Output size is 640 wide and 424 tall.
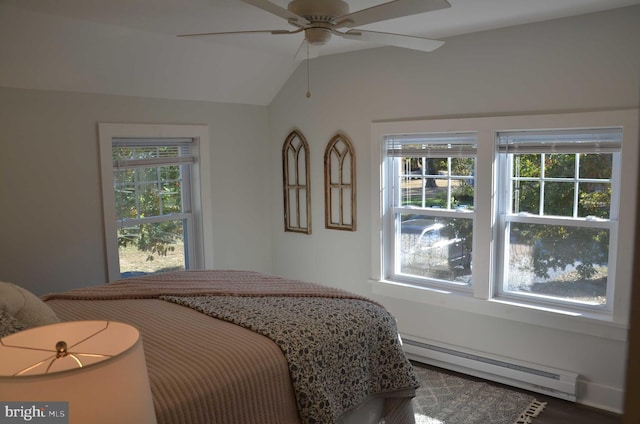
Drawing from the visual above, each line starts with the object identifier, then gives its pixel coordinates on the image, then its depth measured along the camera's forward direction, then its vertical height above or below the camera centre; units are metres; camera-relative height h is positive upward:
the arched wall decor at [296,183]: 4.60 -0.12
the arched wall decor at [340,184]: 4.28 -0.12
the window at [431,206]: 3.79 -0.29
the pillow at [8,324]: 1.73 -0.51
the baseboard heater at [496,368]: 3.31 -1.37
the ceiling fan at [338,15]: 2.06 +0.64
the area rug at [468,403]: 3.12 -1.48
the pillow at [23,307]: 1.89 -0.49
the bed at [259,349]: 1.90 -0.72
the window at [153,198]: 3.77 -0.20
